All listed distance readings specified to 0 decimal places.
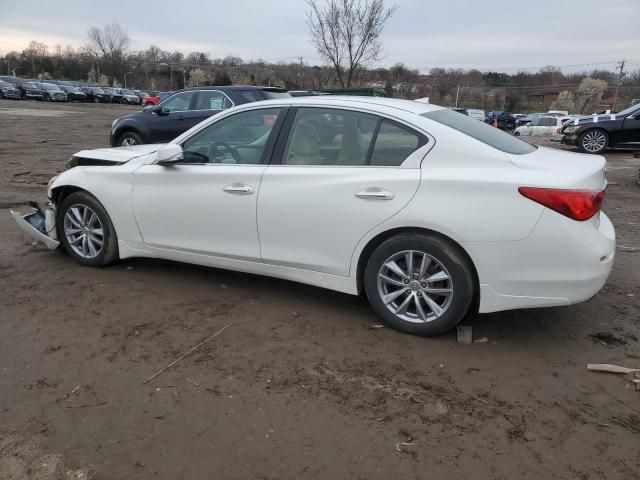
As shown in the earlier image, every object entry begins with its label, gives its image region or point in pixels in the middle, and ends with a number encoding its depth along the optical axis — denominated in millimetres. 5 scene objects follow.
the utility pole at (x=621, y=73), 67612
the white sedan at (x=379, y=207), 3283
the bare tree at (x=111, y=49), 90188
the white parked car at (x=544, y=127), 30562
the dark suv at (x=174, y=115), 10539
